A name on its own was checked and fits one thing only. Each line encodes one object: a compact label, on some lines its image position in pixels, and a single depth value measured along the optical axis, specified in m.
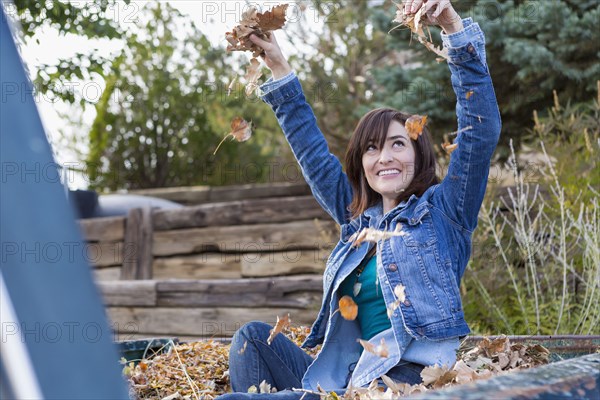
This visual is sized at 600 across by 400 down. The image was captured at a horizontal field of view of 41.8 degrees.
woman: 2.07
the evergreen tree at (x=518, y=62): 5.23
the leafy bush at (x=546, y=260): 3.95
